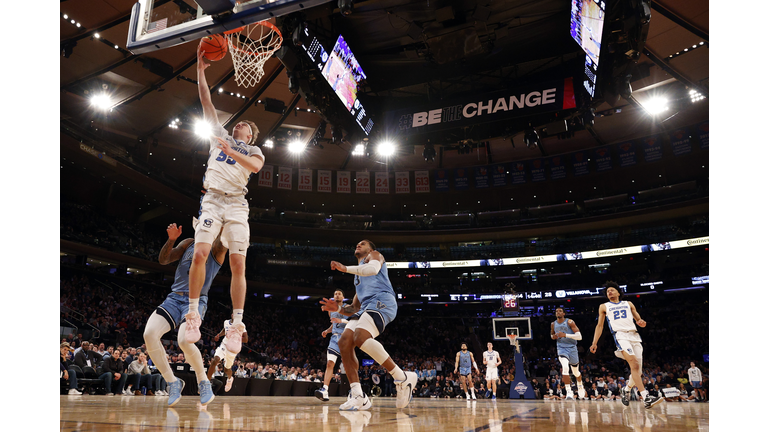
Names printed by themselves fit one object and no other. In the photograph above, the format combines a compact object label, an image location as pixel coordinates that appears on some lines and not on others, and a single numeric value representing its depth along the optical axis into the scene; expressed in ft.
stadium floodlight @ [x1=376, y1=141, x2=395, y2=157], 57.08
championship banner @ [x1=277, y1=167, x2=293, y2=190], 87.97
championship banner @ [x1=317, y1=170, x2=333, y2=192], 91.15
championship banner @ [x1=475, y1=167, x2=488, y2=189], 92.89
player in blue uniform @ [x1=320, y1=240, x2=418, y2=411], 16.89
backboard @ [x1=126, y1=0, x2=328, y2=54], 16.15
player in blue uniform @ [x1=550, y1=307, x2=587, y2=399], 37.14
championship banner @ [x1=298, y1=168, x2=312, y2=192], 90.27
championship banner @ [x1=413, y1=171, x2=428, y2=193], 95.09
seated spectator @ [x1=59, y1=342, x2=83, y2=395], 31.60
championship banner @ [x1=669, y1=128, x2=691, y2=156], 77.97
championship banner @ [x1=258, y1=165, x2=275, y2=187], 87.20
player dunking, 14.58
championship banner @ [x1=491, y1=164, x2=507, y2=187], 92.38
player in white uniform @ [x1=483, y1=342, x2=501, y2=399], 47.57
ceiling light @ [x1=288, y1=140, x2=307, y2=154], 69.77
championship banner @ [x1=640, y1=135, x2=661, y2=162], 81.61
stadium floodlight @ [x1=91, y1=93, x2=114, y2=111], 59.88
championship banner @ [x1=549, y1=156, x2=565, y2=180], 89.04
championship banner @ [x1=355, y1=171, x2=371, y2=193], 93.20
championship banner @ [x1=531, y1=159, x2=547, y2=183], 90.63
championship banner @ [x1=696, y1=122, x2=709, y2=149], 76.23
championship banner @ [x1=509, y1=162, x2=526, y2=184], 91.09
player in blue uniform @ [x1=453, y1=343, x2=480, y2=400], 49.14
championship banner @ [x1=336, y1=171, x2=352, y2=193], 92.20
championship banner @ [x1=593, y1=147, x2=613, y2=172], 85.25
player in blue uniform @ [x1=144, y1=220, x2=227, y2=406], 14.56
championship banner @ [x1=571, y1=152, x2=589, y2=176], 86.84
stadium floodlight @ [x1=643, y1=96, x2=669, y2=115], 64.08
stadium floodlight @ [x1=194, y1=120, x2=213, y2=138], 67.55
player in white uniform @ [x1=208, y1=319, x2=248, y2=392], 15.15
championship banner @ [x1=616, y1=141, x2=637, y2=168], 83.15
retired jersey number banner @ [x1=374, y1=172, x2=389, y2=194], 94.43
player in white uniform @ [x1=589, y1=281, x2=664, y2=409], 23.53
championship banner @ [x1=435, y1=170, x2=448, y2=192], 95.25
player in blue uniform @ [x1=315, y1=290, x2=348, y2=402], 26.35
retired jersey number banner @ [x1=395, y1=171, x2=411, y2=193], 95.30
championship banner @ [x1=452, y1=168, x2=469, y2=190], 94.32
